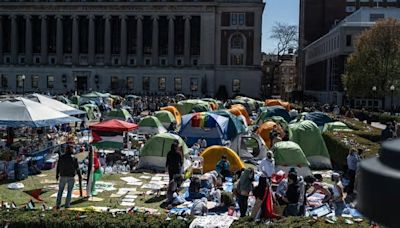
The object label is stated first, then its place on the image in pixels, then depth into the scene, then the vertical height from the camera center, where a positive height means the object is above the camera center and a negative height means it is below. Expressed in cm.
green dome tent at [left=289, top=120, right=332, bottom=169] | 2339 -280
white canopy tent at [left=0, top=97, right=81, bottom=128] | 2153 -159
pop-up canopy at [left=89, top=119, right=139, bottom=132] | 2469 -227
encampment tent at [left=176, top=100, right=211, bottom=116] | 4233 -228
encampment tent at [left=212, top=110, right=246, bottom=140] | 2710 -242
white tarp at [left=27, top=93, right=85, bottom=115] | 2834 -153
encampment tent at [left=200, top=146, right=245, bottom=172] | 2038 -295
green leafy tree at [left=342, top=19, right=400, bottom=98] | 5484 +191
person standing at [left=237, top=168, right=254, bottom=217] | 1401 -280
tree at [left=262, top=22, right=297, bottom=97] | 12212 +830
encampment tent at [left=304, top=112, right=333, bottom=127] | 3441 -242
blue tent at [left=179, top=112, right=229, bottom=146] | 2686 -248
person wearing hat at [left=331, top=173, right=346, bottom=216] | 1375 -291
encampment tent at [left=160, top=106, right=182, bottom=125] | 4019 -255
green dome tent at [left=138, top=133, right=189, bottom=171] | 2188 -295
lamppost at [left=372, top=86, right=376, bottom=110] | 5161 -138
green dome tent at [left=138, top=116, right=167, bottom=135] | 3212 -288
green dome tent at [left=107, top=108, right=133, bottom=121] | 3700 -263
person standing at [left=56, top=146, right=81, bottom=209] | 1449 -252
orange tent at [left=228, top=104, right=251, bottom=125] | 4084 -257
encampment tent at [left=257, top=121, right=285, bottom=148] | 2809 -265
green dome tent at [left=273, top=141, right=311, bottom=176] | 1962 -284
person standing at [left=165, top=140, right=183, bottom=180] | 1789 -273
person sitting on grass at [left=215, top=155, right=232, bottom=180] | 1928 -313
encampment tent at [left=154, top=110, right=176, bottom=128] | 3651 -270
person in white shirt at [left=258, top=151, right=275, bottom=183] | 1712 -271
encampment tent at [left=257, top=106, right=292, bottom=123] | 3758 -240
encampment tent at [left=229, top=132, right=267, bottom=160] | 2540 -322
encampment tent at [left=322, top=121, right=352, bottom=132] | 3070 -264
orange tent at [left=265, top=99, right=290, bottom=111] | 5253 -233
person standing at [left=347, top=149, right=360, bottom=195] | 1730 -276
